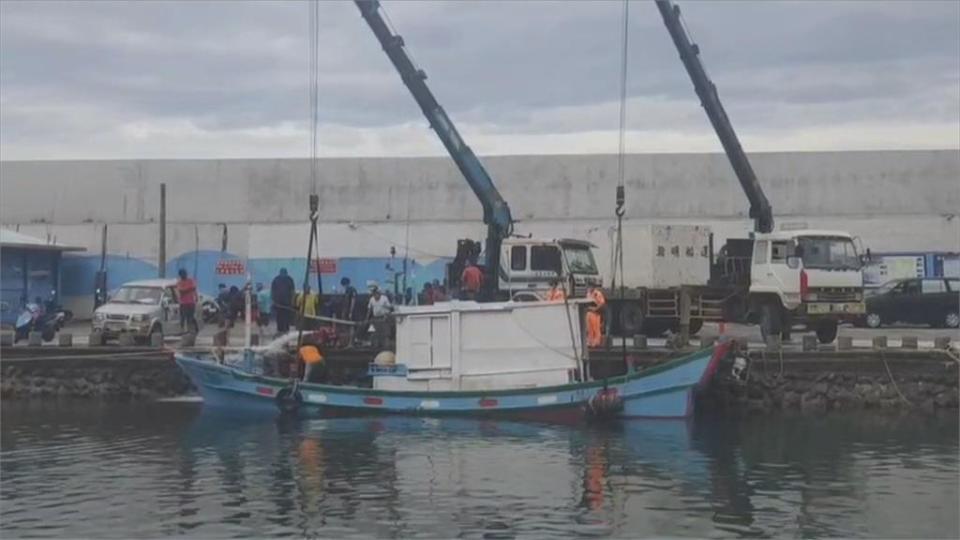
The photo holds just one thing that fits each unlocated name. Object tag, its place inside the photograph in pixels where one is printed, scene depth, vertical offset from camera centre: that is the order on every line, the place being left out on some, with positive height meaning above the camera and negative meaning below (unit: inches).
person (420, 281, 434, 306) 1112.2 +8.5
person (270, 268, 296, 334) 1088.8 +5.3
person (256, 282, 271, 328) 1302.4 -2.2
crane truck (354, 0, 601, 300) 1107.3 +54.3
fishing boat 849.5 -49.3
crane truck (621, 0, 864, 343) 1019.3 +20.5
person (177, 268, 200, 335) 1120.2 +1.5
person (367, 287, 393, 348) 1003.3 -8.8
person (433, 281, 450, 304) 1114.2 +10.7
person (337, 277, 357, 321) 1119.0 +0.5
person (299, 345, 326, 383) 915.4 -43.5
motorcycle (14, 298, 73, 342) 1165.1 -18.0
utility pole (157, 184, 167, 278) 1514.5 +77.7
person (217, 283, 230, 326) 1333.7 +2.0
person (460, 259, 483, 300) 1049.5 +18.6
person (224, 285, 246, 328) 1309.1 -2.1
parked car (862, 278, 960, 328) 1230.9 +4.8
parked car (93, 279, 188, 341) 1078.4 -6.5
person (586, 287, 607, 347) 880.2 -9.5
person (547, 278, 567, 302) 892.6 +8.5
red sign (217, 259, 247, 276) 1592.0 +46.1
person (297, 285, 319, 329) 940.6 -4.3
